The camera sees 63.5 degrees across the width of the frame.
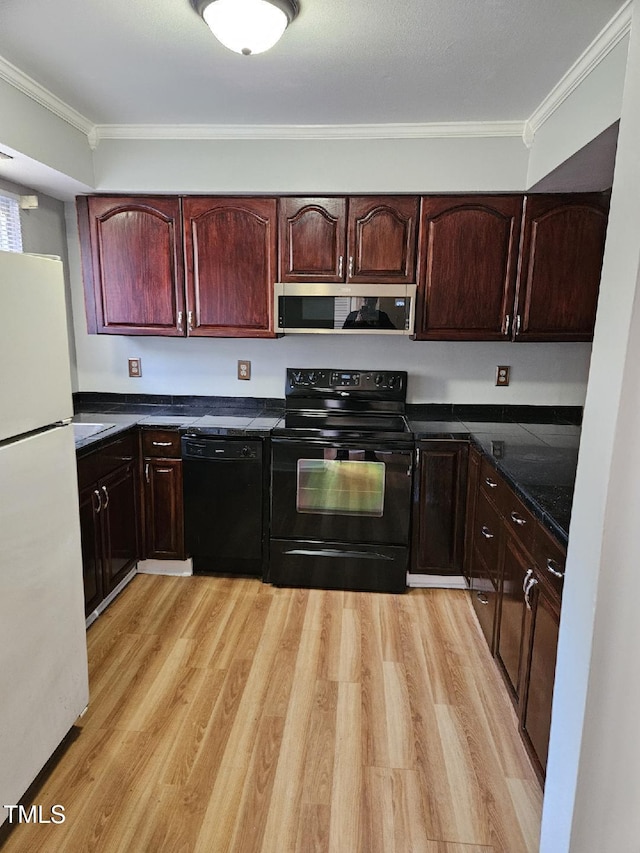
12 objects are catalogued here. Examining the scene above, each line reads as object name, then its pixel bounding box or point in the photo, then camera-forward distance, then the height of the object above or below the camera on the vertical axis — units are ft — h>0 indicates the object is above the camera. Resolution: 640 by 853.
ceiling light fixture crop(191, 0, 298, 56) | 4.86 +2.99
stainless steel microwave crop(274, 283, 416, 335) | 8.90 +0.49
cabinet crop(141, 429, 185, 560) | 9.23 -2.90
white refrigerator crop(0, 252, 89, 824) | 4.51 -1.84
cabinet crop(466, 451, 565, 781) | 4.98 -2.92
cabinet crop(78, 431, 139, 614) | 7.75 -2.93
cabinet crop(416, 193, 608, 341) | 8.66 +1.27
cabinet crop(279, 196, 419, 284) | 8.86 +1.69
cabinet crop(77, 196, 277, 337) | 9.09 +1.24
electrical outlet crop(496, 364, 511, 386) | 10.26 -0.65
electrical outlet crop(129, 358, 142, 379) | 10.76 -0.69
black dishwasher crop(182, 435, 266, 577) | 9.04 -2.95
